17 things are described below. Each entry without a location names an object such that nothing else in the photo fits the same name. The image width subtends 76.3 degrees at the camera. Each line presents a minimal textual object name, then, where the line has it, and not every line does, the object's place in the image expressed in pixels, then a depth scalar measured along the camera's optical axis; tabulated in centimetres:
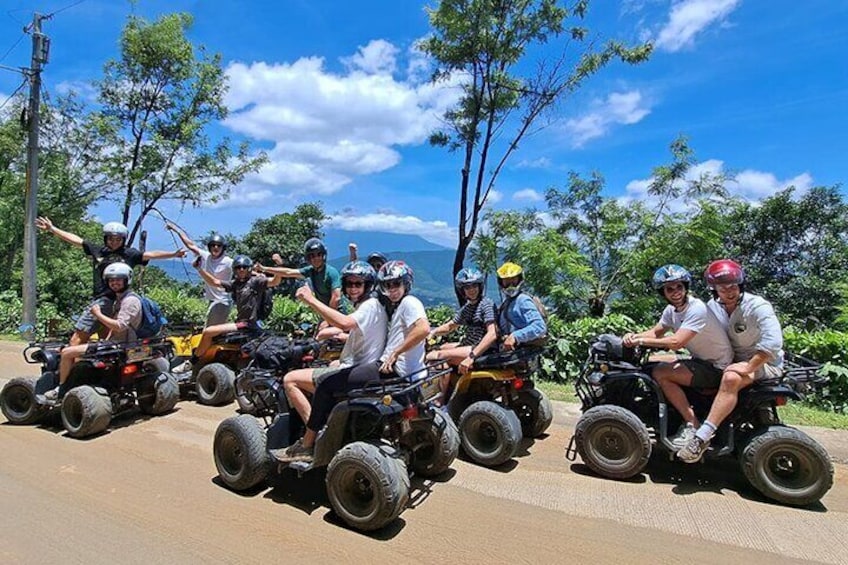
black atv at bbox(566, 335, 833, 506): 413
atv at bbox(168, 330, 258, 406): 689
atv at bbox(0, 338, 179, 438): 545
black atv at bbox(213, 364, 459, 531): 363
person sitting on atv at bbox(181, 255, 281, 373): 735
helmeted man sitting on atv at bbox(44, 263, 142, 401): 567
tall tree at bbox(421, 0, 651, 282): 1273
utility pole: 1276
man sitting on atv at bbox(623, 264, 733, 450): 448
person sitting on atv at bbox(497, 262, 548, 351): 525
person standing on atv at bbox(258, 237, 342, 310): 718
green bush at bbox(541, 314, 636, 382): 852
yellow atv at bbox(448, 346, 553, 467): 492
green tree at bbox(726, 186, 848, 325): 1576
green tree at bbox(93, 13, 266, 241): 1488
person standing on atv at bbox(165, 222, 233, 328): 752
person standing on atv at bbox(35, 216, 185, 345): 610
